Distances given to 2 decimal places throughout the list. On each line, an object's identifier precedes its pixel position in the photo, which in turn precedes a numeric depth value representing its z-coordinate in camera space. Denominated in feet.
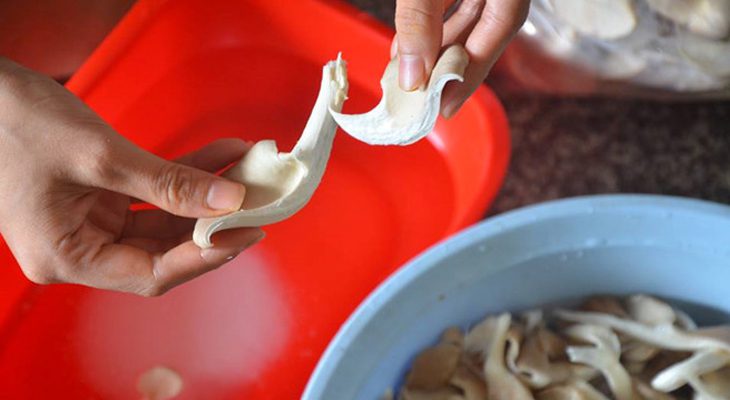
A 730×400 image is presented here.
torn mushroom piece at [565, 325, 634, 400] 2.10
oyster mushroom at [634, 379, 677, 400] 2.12
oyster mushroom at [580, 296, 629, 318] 2.26
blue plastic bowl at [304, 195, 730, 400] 1.99
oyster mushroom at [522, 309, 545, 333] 2.26
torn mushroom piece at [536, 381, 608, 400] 2.08
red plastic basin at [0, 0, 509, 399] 2.45
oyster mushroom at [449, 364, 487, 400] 2.12
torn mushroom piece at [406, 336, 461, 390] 2.16
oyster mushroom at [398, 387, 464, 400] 2.14
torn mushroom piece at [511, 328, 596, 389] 2.12
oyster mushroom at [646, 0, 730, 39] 2.28
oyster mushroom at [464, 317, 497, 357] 2.22
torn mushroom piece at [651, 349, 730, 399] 2.05
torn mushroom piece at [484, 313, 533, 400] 2.08
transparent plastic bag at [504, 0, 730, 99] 2.35
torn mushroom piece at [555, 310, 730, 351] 2.07
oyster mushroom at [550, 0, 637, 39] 2.35
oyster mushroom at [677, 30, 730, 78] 2.39
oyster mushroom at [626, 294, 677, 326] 2.18
